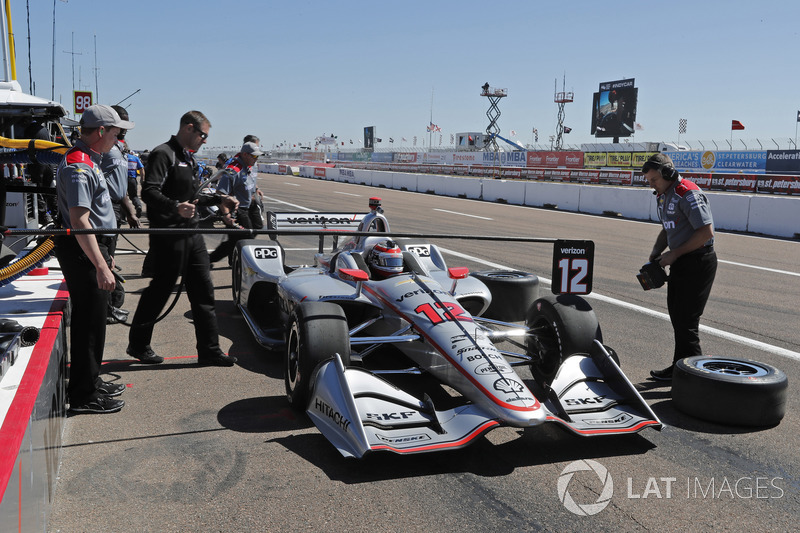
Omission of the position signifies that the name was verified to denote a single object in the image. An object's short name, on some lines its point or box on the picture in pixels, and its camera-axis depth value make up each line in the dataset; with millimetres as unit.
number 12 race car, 3855
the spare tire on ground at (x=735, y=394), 4379
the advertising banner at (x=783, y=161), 34812
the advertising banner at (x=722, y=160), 37219
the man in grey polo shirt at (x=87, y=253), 4125
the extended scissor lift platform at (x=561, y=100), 87062
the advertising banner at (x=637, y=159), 43781
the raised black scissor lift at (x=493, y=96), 91931
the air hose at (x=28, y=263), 5535
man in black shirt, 5320
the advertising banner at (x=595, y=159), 46938
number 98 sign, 24328
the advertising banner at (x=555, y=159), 49094
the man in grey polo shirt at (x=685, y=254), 5223
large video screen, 61438
